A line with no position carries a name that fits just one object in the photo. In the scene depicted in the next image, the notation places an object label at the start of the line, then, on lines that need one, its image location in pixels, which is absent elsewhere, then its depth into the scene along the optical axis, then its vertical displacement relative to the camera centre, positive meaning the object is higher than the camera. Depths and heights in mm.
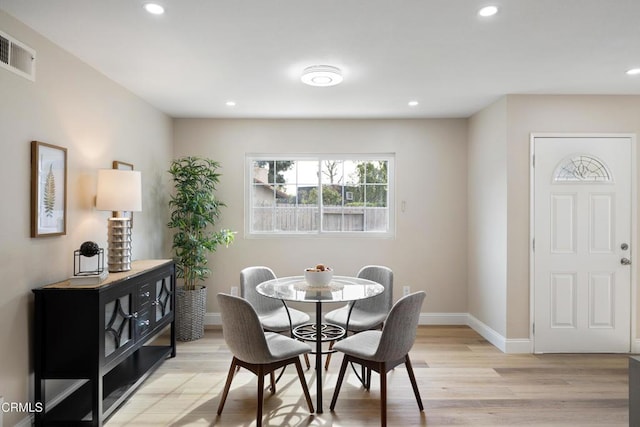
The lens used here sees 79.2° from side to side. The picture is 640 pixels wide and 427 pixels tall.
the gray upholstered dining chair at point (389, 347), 2422 -872
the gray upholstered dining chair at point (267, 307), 3232 -848
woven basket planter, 4109 -1059
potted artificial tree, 4086 -258
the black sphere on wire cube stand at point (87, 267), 2396 -375
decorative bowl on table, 3055 -483
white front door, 3727 -260
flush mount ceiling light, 3002 +1115
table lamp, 2879 +61
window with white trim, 4797 +274
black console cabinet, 2332 -795
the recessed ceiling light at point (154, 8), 2111 +1149
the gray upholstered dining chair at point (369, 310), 3248 -862
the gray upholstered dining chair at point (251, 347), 2412 -852
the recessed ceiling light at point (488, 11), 2141 +1155
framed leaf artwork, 2373 +165
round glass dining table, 2650 -568
